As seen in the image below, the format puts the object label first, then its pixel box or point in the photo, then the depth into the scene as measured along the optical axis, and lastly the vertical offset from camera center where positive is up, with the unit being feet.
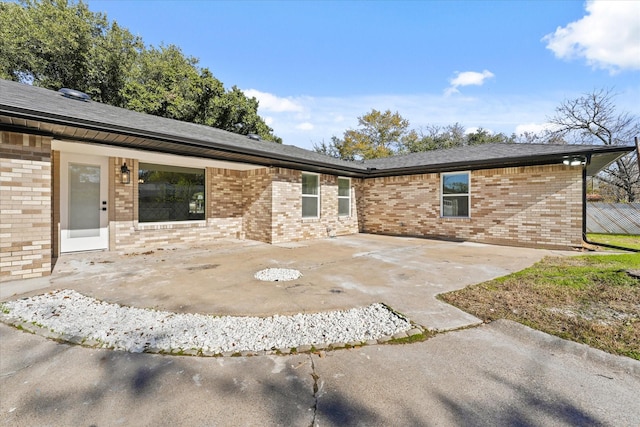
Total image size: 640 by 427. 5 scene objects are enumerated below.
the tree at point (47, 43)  50.52 +32.89
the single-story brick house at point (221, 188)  15.21 +2.31
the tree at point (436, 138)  87.25 +25.16
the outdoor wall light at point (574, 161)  24.45 +4.89
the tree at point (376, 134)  90.99 +26.91
